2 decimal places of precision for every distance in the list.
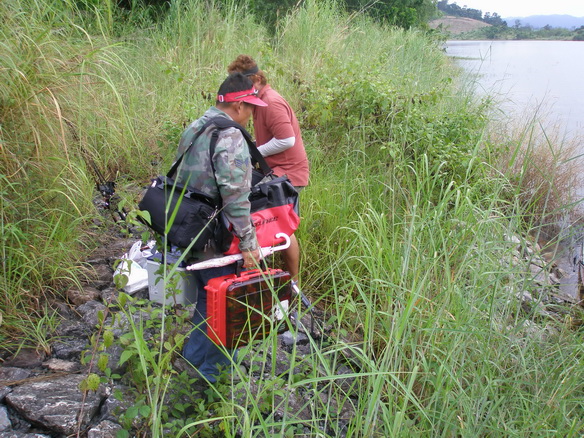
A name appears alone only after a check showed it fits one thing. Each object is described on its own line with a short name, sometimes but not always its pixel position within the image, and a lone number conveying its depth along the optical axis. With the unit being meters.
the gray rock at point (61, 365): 2.69
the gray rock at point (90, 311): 3.10
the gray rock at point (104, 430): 2.26
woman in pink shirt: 3.79
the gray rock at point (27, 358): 2.67
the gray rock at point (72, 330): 2.96
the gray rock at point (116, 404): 2.35
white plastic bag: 3.54
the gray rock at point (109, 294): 3.33
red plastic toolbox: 2.49
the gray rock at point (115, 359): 2.72
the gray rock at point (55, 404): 2.29
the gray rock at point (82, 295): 3.25
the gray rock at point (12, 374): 2.51
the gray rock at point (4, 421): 2.24
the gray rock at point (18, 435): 2.20
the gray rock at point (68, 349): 2.81
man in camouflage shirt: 2.61
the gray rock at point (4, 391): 2.38
